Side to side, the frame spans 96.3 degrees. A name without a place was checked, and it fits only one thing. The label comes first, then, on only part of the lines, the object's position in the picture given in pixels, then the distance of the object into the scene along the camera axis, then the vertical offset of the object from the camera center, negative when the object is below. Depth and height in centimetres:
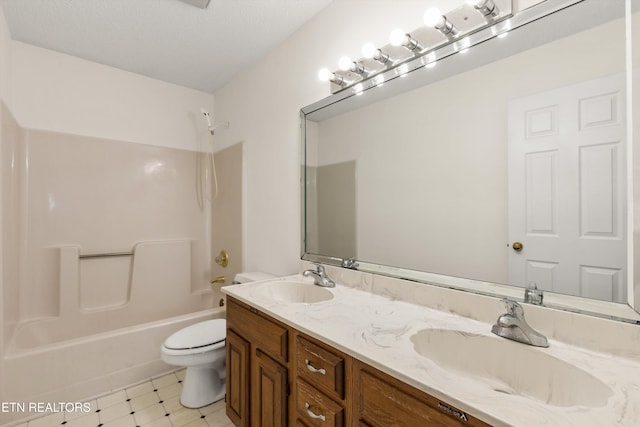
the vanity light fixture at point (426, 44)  101 +70
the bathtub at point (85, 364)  173 -100
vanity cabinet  71 -56
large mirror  82 +17
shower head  258 +91
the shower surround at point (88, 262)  183 -36
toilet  169 -86
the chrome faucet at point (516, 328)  82 -35
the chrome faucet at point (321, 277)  152 -34
